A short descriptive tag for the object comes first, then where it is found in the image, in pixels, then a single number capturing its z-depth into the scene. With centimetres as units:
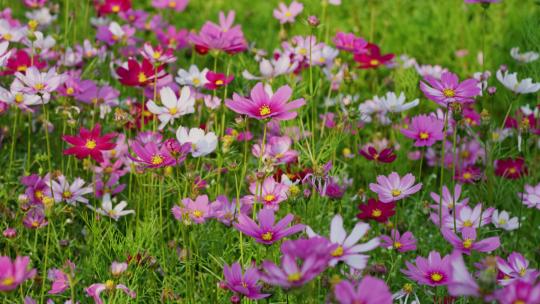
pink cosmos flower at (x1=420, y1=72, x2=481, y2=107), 226
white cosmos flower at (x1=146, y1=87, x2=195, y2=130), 237
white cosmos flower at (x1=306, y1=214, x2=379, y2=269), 199
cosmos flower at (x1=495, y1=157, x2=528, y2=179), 254
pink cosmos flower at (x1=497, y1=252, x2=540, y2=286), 216
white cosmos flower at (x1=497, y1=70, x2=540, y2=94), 241
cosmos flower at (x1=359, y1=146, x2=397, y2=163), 240
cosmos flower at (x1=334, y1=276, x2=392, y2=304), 192
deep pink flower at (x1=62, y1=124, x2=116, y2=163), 230
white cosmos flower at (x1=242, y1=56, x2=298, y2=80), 253
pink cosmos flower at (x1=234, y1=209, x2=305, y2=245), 211
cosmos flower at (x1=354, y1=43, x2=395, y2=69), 270
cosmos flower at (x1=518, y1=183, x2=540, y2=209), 238
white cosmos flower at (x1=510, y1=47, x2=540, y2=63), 264
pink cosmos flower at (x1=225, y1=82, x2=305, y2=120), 221
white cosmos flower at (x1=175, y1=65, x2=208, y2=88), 254
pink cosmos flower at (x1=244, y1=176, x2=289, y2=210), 227
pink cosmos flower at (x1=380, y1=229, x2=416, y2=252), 226
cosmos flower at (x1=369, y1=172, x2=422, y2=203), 226
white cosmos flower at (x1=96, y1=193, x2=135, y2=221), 240
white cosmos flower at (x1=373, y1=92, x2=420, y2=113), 251
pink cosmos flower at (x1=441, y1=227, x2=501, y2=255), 217
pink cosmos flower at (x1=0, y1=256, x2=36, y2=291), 198
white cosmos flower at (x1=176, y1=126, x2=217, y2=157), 226
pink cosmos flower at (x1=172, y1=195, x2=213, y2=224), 222
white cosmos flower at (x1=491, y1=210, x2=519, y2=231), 238
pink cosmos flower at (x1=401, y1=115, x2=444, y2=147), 234
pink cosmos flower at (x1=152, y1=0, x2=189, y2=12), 311
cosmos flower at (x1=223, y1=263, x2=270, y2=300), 209
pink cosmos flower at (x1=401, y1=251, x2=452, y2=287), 215
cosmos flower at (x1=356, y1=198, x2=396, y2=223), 230
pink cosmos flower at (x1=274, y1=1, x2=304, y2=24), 274
